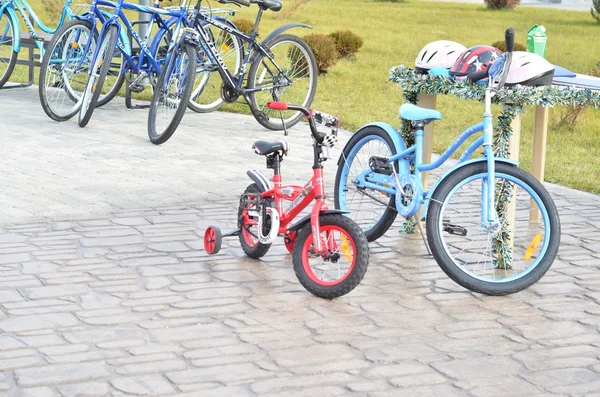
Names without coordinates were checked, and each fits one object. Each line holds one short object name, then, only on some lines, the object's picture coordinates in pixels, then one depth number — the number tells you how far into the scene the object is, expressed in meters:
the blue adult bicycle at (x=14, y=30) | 18.82
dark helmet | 9.73
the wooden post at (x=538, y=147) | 11.14
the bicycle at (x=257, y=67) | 15.97
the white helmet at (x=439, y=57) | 10.47
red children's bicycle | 8.58
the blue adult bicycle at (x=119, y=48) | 15.81
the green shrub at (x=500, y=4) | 44.77
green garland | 9.41
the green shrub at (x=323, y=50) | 23.64
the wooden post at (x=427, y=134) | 10.66
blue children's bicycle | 8.80
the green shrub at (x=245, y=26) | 24.46
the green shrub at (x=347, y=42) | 25.81
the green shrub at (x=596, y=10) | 39.15
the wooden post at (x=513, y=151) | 9.52
